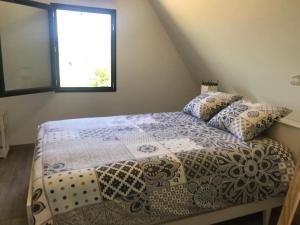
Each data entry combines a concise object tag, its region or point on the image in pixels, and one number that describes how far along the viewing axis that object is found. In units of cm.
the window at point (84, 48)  339
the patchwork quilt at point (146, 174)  138
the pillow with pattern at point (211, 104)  260
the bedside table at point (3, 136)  302
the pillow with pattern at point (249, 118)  207
